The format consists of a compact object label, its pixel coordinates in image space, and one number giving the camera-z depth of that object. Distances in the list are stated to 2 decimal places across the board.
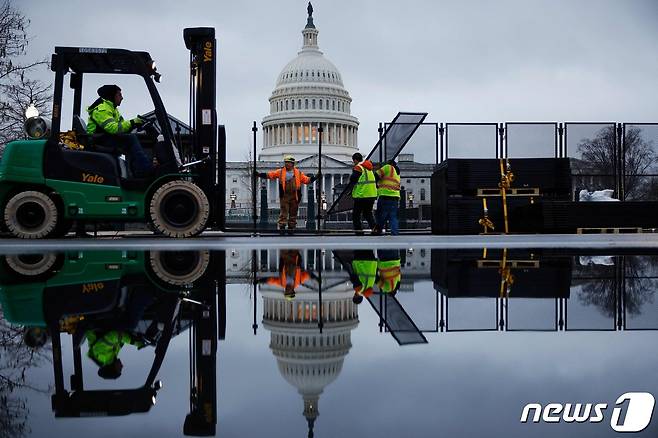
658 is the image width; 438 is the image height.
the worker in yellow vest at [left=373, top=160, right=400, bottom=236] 14.00
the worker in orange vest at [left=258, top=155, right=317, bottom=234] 15.84
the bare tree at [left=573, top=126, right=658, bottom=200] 18.69
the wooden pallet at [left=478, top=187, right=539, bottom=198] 15.50
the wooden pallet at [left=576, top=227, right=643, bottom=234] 14.43
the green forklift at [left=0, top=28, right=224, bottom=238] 10.32
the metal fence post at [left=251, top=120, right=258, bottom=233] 17.94
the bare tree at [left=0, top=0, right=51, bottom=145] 26.38
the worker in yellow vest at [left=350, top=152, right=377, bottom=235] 14.10
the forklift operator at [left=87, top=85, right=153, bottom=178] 9.87
